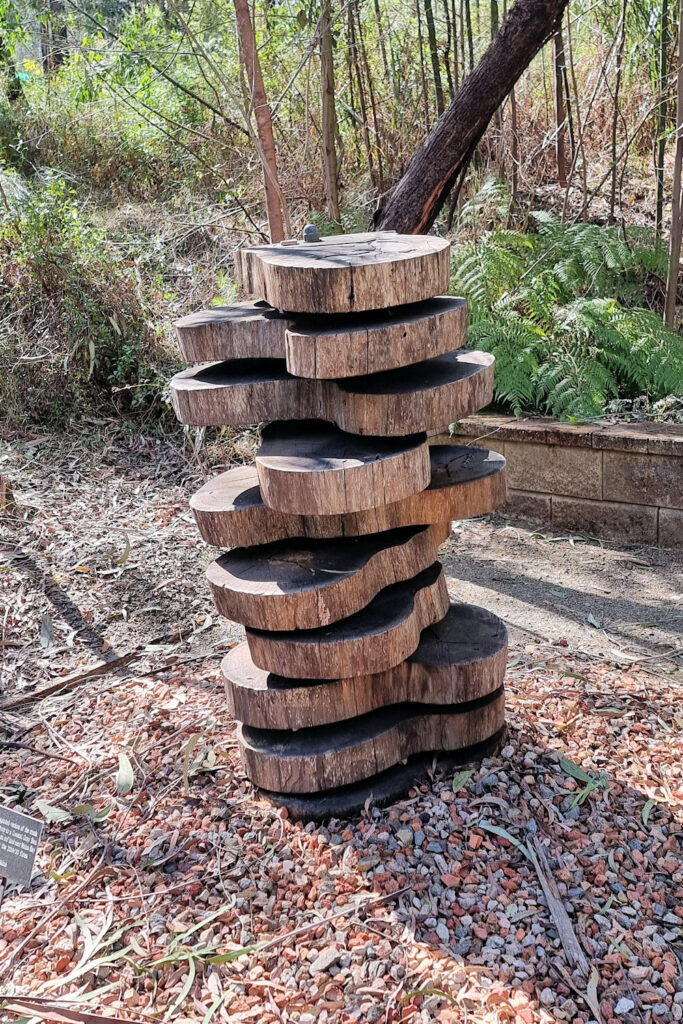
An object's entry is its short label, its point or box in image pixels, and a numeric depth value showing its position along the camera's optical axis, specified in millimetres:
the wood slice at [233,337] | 2547
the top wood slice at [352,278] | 2328
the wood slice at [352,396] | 2408
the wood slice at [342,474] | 2312
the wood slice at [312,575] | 2453
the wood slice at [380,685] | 2609
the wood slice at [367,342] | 2326
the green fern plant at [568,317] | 5176
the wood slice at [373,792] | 2658
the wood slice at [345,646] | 2496
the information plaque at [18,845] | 2191
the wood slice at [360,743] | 2619
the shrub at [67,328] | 6387
